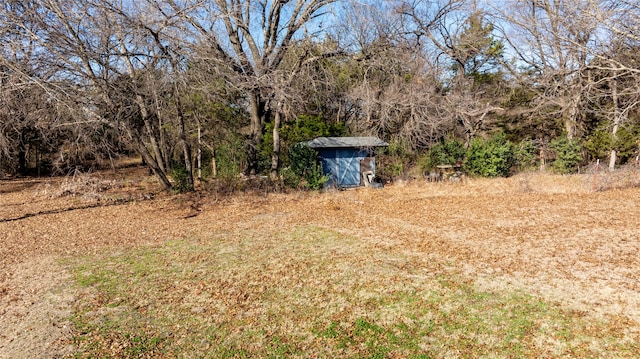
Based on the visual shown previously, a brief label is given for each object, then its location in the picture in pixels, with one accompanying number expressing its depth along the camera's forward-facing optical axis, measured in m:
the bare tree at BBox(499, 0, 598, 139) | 12.22
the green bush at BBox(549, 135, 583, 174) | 16.16
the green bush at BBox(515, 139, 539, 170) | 17.09
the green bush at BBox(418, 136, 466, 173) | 16.11
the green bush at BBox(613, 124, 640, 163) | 15.75
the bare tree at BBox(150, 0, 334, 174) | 12.50
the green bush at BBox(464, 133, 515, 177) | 15.89
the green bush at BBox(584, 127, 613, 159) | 16.42
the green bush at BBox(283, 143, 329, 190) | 13.07
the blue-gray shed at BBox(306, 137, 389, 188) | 14.03
